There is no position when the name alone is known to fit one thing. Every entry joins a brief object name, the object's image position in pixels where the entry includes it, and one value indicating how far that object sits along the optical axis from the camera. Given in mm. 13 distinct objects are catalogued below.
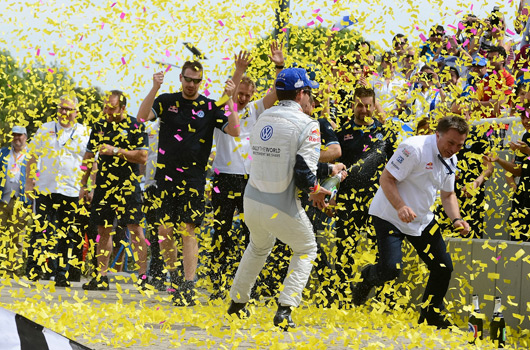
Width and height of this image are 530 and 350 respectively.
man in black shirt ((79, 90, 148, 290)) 20094
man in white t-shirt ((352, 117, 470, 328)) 14969
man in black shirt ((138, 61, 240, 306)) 17844
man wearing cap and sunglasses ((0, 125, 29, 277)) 25144
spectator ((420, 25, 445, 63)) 22281
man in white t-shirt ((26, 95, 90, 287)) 21719
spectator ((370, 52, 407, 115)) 20855
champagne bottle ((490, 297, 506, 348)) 14203
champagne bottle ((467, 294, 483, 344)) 14203
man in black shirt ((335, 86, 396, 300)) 18312
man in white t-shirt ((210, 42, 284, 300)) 18375
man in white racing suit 14000
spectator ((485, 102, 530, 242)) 16719
